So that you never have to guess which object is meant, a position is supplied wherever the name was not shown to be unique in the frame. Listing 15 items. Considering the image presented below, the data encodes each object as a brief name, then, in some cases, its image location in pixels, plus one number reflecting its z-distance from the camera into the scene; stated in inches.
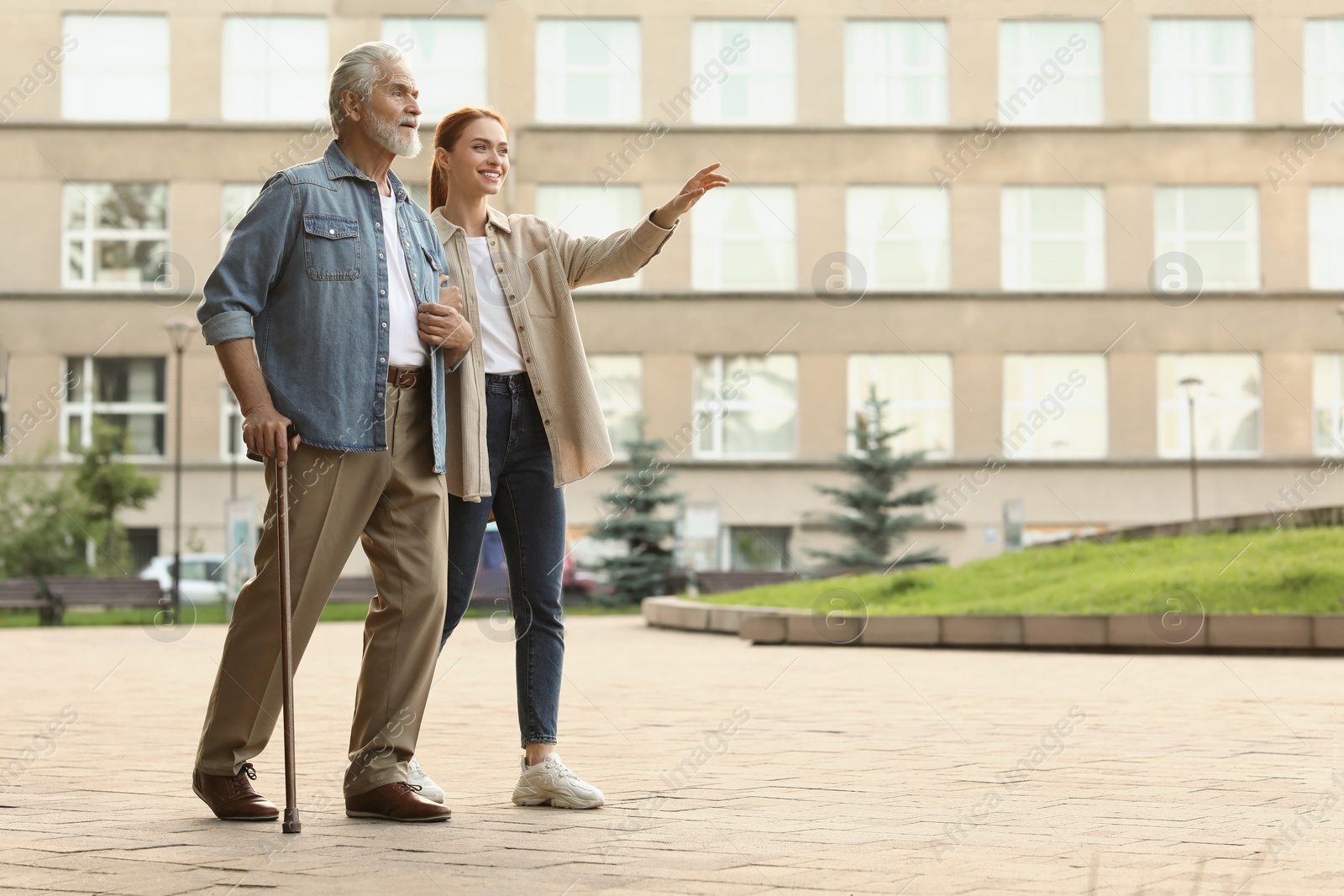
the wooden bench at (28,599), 994.7
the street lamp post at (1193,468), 1309.1
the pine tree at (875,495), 1192.2
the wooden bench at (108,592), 1036.5
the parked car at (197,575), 1279.5
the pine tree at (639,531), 1204.5
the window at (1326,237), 1403.8
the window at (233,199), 1397.6
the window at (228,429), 1381.6
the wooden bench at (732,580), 1143.0
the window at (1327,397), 1391.5
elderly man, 175.6
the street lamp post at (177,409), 975.0
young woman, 195.8
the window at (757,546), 1384.1
